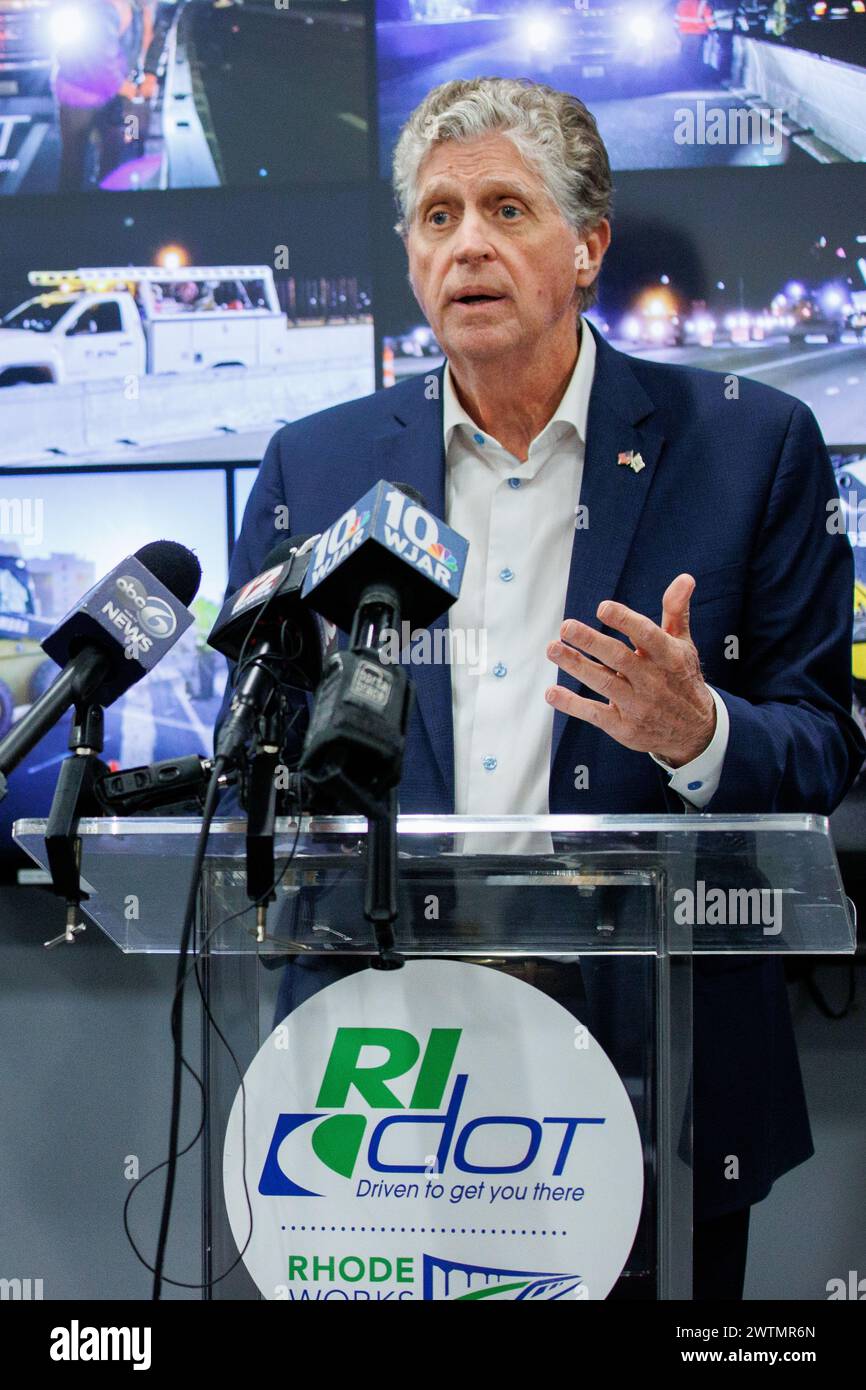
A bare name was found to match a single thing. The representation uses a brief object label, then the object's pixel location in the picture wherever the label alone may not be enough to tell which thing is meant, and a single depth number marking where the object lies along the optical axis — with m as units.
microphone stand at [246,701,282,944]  1.24
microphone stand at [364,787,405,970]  1.20
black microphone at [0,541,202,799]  1.38
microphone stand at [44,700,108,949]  1.36
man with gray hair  1.89
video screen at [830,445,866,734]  3.06
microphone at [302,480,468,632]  1.18
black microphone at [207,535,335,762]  1.26
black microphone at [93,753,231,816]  1.40
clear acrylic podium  1.33
